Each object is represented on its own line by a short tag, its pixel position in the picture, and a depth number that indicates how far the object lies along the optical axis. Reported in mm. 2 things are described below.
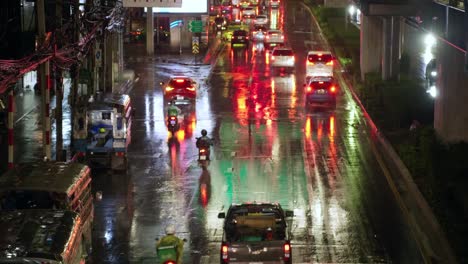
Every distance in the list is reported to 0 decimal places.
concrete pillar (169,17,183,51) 76438
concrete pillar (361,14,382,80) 59375
